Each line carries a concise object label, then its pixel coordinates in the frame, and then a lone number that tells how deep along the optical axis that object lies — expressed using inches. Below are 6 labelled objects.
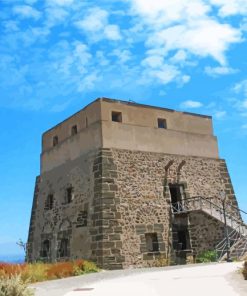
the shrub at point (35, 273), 563.8
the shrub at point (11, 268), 564.5
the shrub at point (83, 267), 689.1
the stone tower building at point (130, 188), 800.9
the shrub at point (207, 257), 810.0
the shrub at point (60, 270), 630.5
